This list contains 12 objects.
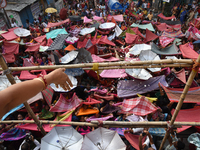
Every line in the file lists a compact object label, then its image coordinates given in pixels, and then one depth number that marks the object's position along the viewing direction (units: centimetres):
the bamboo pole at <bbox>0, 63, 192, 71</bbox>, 250
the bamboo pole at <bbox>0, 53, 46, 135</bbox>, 284
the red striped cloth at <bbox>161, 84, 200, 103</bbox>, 478
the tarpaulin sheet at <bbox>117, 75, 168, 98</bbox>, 591
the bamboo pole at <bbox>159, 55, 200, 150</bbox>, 236
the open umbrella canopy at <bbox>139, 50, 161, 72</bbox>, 707
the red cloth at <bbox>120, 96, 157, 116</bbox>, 483
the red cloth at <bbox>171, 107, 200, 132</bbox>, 459
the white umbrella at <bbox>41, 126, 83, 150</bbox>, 377
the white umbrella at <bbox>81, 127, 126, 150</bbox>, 365
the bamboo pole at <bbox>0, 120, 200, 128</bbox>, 302
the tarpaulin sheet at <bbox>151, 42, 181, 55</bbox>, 799
